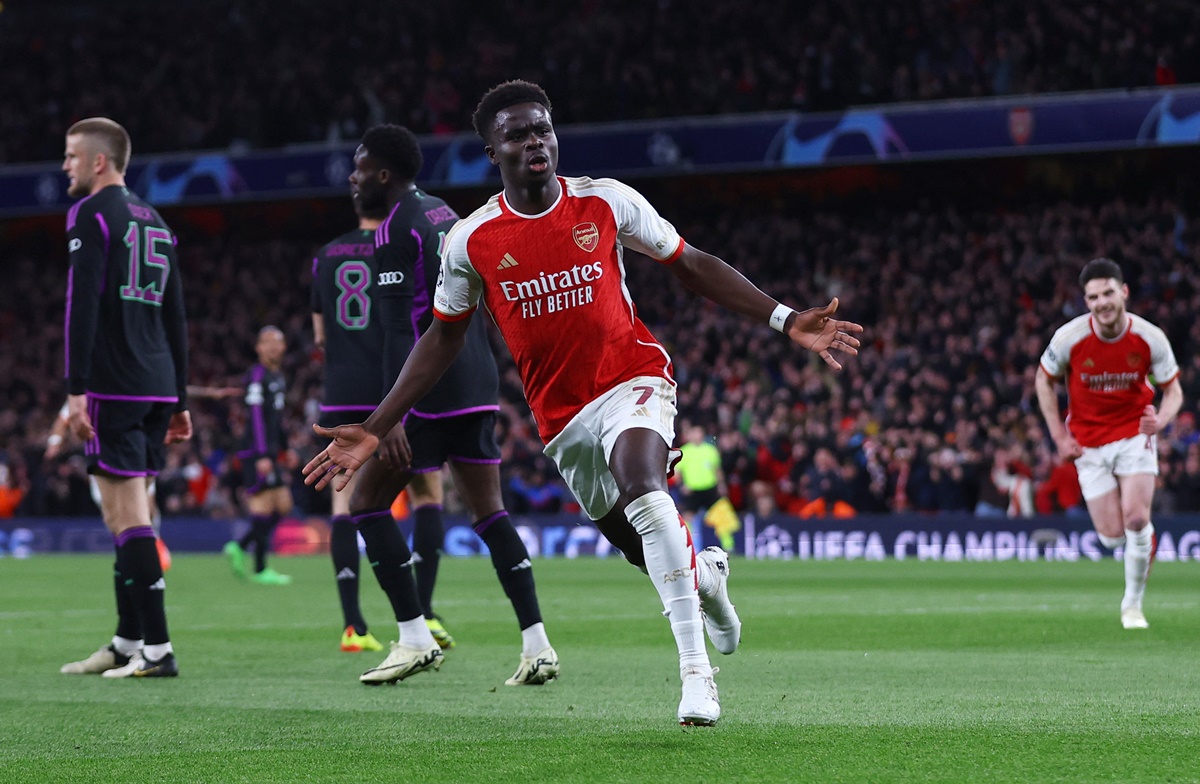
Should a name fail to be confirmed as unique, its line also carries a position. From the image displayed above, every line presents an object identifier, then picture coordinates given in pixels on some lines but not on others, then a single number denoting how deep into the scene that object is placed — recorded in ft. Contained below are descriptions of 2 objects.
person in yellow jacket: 73.72
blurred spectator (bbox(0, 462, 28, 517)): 96.63
